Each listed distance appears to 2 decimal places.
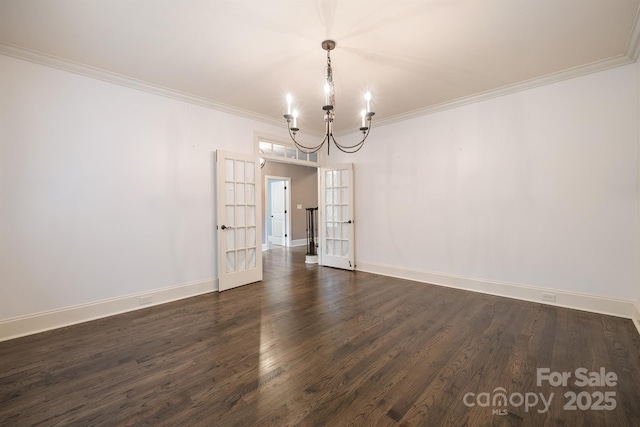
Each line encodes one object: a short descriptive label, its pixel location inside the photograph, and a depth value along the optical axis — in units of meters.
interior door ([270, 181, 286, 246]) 8.86
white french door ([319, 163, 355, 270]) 5.36
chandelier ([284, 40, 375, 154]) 2.50
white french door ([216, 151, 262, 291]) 4.07
